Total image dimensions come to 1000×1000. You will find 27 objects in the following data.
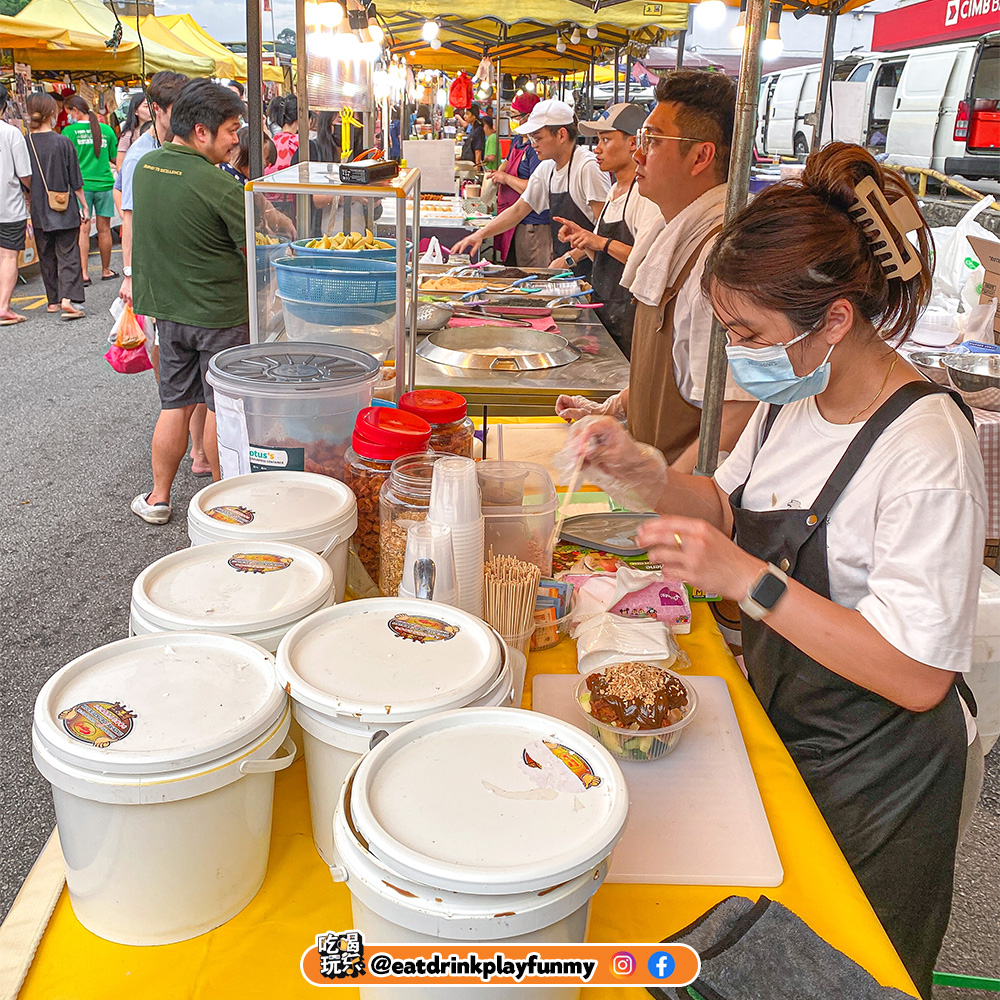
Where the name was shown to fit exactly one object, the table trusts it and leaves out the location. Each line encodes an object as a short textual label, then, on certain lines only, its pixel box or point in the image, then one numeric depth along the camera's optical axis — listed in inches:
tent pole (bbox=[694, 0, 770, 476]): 73.3
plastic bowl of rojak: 58.1
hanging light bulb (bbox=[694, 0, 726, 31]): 225.0
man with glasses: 108.0
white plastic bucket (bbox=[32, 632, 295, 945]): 39.8
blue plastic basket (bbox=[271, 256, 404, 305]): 100.9
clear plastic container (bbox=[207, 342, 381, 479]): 78.0
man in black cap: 189.2
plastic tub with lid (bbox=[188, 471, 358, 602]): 64.6
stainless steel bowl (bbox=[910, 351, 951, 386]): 154.3
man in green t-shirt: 168.4
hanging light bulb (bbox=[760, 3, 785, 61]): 218.0
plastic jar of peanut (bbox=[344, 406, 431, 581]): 73.9
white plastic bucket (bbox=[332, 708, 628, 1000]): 33.4
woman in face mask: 56.7
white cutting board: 50.2
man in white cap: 250.2
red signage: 232.7
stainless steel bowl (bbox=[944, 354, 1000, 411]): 146.1
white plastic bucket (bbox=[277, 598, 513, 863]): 43.8
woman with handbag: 350.0
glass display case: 96.1
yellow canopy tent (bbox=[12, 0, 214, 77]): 453.1
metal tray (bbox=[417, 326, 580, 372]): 146.5
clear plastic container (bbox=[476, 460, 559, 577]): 73.2
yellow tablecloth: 42.2
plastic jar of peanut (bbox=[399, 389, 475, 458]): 83.8
